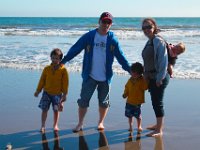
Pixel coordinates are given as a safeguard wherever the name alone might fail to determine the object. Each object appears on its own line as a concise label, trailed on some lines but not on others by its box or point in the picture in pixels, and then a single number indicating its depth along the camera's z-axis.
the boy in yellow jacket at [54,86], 5.73
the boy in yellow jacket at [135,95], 5.85
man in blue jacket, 5.82
